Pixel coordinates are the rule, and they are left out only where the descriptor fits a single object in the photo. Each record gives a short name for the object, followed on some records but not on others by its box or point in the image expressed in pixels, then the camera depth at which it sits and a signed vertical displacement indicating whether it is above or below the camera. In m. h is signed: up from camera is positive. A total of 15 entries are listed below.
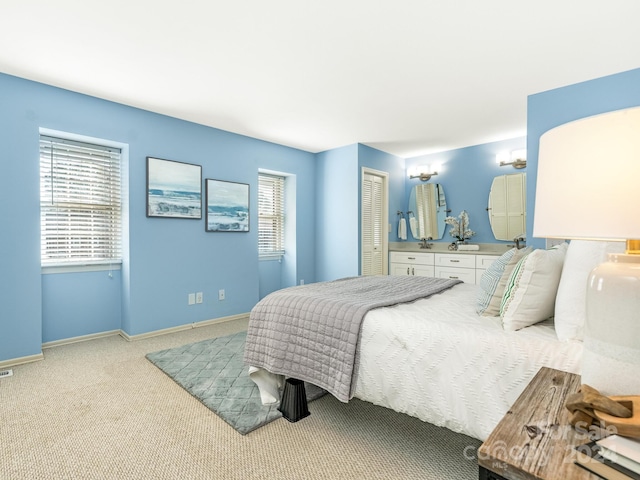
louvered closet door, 5.01 +0.15
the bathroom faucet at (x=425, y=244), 5.39 -0.14
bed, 1.33 -0.46
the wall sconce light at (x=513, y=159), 4.43 +1.03
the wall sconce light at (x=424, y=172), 5.41 +1.03
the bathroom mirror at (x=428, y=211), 5.33 +0.39
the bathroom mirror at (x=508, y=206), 4.48 +0.40
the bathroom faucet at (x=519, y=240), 4.39 -0.06
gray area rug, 2.04 -1.08
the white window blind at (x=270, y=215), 5.03 +0.30
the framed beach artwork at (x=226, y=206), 4.15 +0.36
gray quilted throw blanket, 1.76 -0.55
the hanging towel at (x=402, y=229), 5.64 +0.10
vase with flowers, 5.02 +0.09
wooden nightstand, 0.67 -0.46
